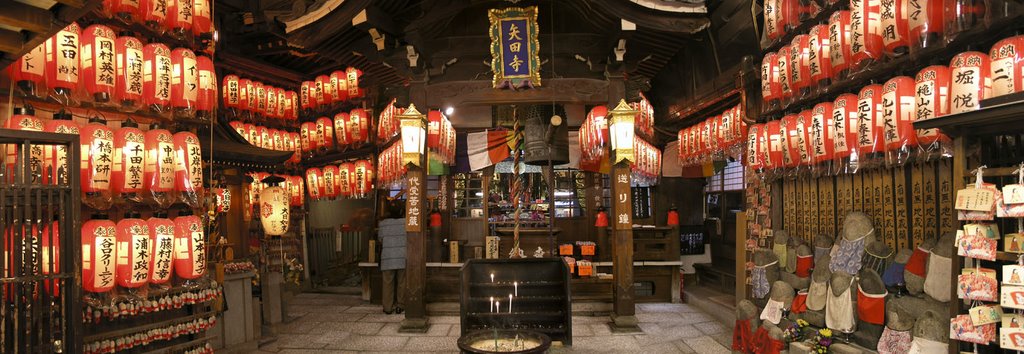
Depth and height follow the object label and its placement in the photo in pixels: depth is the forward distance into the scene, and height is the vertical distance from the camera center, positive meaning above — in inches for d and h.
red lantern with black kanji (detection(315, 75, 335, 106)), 653.3 +121.1
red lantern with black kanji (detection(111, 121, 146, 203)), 240.7 +14.9
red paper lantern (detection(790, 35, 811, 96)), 268.2 +57.8
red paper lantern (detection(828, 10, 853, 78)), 237.9 +60.9
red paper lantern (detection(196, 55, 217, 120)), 296.0 +57.7
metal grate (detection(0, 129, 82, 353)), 187.6 -21.3
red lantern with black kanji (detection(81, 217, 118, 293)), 228.4 -25.2
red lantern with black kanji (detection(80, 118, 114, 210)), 230.8 +14.2
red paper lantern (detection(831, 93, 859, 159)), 237.8 +24.2
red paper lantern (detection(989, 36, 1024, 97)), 169.3 +34.6
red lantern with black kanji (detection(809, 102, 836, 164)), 249.1 +21.6
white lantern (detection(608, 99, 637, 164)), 385.7 +39.0
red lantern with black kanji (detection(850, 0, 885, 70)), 217.5 +60.5
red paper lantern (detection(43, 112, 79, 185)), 226.4 +19.2
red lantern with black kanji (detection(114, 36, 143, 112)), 251.9 +56.7
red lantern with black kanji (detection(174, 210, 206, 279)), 261.3 -26.1
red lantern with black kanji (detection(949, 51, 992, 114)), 179.6 +31.9
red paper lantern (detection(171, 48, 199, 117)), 275.1 +57.3
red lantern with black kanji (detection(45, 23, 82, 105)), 229.0 +57.4
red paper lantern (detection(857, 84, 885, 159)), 221.5 +24.1
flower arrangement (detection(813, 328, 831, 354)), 242.4 -72.1
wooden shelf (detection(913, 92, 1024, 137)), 151.2 +16.8
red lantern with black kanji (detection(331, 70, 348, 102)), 644.1 +127.4
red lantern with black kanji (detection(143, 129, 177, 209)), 252.1 +12.9
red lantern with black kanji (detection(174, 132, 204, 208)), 265.9 +12.6
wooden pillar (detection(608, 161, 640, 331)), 402.0 -42.2
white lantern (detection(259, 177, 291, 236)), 426.6 -14.1
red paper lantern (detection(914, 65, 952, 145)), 191.5 +30.2
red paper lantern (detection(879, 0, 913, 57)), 202.2 +58.2
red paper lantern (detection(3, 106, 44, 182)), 222.8 +29.4
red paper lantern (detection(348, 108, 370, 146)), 627.3 +74.5
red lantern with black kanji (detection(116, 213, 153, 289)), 236.4 -24.9
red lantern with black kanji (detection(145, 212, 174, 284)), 248.3 -24.5
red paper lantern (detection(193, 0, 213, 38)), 298.5 +97.2
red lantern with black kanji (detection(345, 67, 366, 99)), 638.5 +127.9
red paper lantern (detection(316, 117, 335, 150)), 648.4 +70.3
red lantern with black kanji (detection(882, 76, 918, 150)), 208.8 +25.8
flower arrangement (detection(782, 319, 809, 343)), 263.1 -73.2
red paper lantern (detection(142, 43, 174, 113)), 262.8 +57.9
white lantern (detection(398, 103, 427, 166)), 394.9 +39.5
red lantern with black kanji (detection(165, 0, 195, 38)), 283.7 +93.1
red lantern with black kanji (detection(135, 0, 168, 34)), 268.4 +90.6
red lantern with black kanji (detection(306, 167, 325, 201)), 647.8 +12.2
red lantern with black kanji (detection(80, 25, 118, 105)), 238.8 +59.5
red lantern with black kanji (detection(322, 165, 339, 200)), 633.6 +10.2
